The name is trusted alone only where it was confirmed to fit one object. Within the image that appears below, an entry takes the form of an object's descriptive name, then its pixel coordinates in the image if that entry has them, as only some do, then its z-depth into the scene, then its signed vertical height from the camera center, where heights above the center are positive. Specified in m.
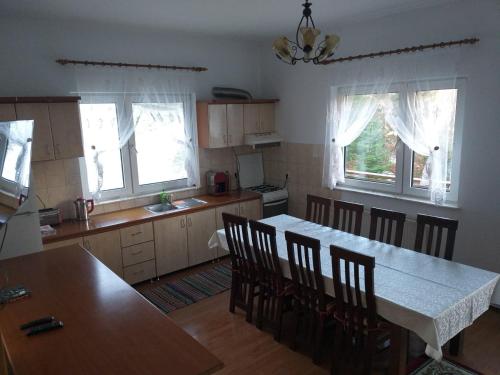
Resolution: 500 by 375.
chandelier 2.33 +0.49
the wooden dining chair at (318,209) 3.65 -0.90
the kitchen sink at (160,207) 4.27 -0.96
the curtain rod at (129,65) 3.68 +0.64
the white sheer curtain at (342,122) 4.09 -0.04
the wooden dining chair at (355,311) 2.21 -1.20
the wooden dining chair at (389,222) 3.07 -0.88
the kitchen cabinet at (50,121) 3.25 +0.05
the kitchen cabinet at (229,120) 4.60 +0.02
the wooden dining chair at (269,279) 2.84 -1.26
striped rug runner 3.65 -1.72
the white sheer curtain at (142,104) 3.93 +0.23
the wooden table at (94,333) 1.47 -0.93
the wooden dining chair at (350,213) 3.39 -0.87
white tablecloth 2.04 -1.03
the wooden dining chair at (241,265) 3.06 -1.23
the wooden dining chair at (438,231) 2.76 -0.87
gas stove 4.94 -0.91
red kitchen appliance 4.88 -0.78
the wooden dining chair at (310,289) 2.51 -1.19
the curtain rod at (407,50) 3.21 +0.64
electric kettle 3.82 -0.84
